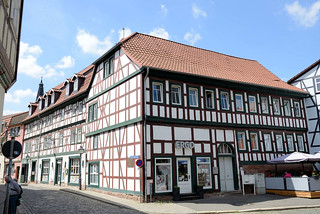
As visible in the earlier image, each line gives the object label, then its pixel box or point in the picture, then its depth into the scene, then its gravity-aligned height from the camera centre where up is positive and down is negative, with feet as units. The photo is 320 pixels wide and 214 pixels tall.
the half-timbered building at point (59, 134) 81.36 +11.21
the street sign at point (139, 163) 48.48 +0.55
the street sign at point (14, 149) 28.37 +1.99
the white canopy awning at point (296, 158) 57.52 +0.96
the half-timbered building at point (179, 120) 52.65 +9.56
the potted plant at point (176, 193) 50.19 -4.78
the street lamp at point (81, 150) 72.13 +4.33
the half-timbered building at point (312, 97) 74.33 +17.31
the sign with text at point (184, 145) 53.80 +3.82
